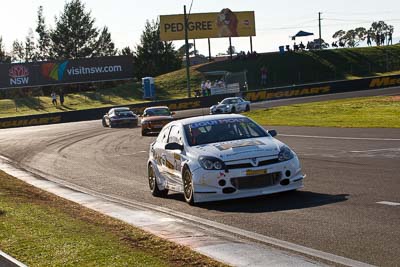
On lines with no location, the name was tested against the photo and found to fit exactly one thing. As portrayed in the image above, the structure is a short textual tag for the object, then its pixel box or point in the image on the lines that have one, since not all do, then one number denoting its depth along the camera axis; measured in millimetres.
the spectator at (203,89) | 67700
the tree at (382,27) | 186075
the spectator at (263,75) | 76250
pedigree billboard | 84000
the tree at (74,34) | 115875
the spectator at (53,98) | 73456
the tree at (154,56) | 108562
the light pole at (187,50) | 62984
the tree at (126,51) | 116962
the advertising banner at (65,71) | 74375
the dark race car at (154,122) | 35438
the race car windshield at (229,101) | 50238
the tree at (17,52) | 135350
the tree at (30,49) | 127938
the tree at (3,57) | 130875
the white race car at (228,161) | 11961
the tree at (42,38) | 123125
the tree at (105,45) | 121812
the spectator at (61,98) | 72875
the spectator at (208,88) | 67500
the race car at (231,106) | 49469
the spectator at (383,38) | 102062
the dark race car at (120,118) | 45875
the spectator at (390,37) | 111500
